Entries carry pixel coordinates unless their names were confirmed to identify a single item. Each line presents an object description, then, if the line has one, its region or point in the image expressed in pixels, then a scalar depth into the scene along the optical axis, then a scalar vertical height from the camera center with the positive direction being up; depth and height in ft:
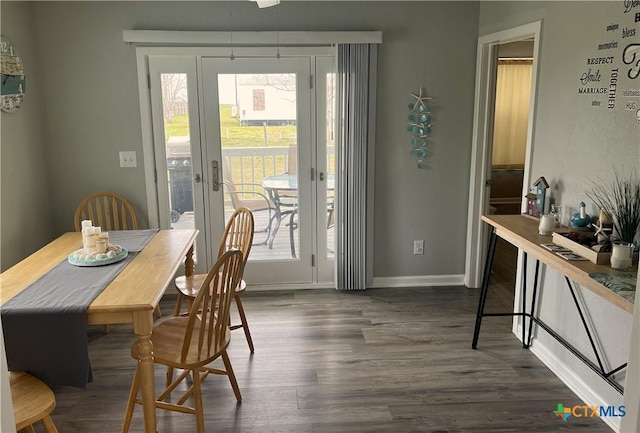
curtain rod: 12.47 +2.10
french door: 13.04 -0.69
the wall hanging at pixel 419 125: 13.39 -0.02
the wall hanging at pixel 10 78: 10.97 +1.04
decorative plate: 8.82 -2.26
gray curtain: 12.94 -0.85
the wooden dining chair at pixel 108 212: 12.94 -2.15
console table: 7.20 -2.17
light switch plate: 13.19 -0.84
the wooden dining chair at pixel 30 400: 6.23 -3.40
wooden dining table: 7.11 -2.39
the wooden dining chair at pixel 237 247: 10.19 -2.49
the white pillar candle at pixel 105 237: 9.14 -1.94
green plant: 7.78 -1.23
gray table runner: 6.88 -2.79
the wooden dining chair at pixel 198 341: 7.41 -3.31
